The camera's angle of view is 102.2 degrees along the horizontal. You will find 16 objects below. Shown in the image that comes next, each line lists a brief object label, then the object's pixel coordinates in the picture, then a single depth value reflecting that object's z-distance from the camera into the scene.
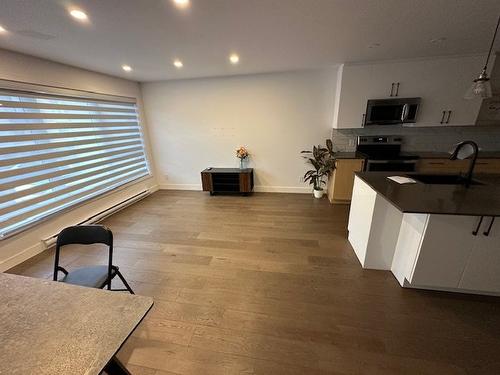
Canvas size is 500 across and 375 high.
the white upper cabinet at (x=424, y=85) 3.15
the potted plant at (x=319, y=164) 3.86
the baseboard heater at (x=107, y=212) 2.74
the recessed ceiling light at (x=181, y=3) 1.56
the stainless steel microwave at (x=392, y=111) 3.32
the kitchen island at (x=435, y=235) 1.59
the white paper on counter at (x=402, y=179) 2.05
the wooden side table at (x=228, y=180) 4.30
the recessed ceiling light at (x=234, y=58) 2.82
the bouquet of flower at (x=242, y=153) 4.36
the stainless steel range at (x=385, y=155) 3.39
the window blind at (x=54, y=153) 2.36
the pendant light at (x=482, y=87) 1.64
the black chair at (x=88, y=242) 1.52
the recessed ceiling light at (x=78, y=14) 1.64
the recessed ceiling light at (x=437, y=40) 2.41
